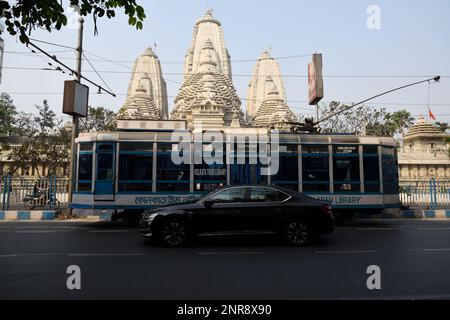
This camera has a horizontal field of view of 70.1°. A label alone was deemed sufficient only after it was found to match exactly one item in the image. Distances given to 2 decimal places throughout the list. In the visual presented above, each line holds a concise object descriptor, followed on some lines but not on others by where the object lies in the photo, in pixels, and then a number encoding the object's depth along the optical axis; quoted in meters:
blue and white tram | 11.24
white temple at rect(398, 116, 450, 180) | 46.88
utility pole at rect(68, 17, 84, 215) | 14.65
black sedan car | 7.92
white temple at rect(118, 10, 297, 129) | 61.91
